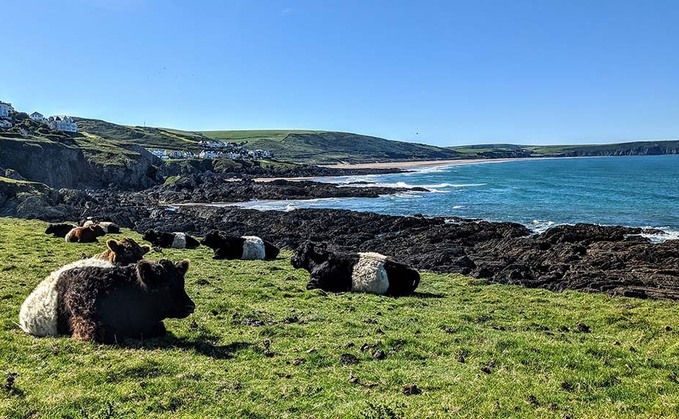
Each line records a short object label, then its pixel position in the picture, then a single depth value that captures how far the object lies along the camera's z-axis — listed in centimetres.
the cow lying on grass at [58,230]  2939
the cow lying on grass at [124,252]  1783
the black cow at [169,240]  2975
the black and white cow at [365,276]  1952
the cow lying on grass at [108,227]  3272
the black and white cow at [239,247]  2709
